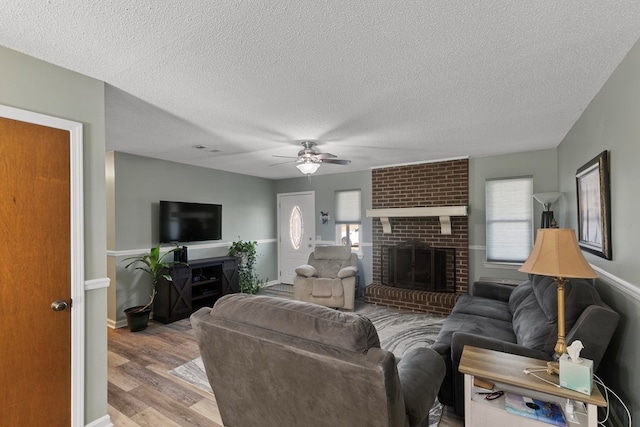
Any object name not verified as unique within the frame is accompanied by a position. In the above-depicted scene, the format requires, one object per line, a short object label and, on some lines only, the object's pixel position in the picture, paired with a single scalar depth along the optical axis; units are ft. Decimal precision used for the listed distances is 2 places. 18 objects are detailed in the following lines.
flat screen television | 15.02
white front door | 21.02
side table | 4.91
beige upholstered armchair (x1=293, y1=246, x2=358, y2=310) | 15.31
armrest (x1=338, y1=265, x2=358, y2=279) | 15.47
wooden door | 5.45
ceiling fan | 11.32
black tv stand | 14.05
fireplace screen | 15.69
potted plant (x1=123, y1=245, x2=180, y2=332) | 12.89
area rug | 8.94
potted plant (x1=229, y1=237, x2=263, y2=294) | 18.30
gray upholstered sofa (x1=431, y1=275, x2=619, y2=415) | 5.57
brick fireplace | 15.35
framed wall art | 6.77
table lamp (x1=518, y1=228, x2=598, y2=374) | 5.32
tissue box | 4.74
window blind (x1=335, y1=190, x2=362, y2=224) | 19.15
